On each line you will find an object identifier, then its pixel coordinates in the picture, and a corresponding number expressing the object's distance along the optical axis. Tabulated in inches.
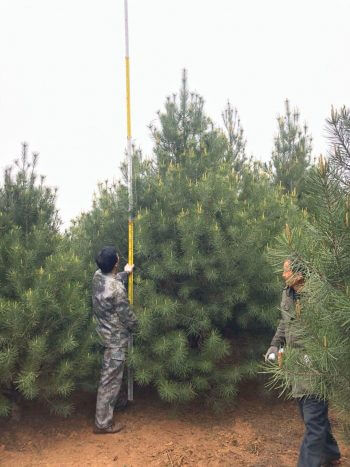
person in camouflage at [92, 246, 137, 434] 169.3
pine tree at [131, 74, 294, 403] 170.4
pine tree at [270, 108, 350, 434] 84.7
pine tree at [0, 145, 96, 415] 154.0
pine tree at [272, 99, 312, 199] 343.6
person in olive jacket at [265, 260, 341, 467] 120.6
